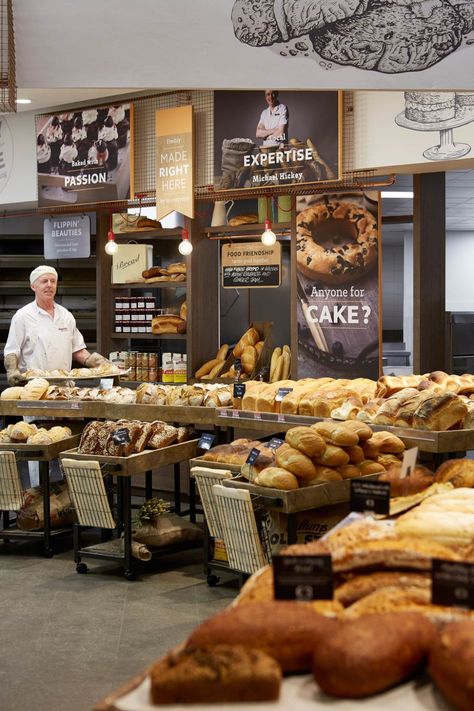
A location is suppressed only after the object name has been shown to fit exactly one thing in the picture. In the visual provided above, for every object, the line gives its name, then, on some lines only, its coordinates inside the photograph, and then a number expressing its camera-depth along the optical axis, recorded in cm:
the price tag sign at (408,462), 301
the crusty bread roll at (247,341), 793
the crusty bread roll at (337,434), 430
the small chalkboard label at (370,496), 252
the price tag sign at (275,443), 468
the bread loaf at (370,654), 148
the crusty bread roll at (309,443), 427
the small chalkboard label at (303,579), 180
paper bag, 865
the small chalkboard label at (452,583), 169
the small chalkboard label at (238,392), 572
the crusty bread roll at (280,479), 425
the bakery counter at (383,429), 446
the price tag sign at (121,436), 551
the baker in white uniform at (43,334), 763
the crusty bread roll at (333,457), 429
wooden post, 733
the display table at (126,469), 545
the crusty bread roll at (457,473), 322
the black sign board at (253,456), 458
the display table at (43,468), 604
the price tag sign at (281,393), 546
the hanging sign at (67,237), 897
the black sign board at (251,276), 796
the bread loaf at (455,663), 142
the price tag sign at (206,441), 551
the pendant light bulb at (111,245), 825
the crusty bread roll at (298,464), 425
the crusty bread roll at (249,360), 777
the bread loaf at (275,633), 159
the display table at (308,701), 146
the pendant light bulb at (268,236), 750
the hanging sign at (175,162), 768
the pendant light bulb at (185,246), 782
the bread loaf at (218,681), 145
